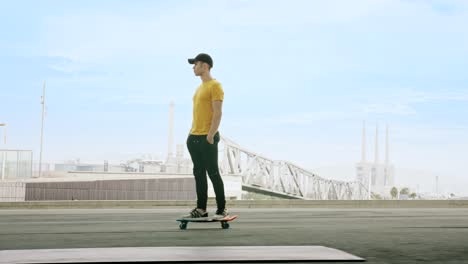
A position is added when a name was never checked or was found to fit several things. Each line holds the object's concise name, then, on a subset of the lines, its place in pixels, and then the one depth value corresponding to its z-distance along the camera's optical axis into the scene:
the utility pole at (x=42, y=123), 61.38
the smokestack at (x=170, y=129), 115.70
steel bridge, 85.00
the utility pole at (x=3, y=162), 34.01
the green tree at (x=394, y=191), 164.50
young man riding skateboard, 6.63
